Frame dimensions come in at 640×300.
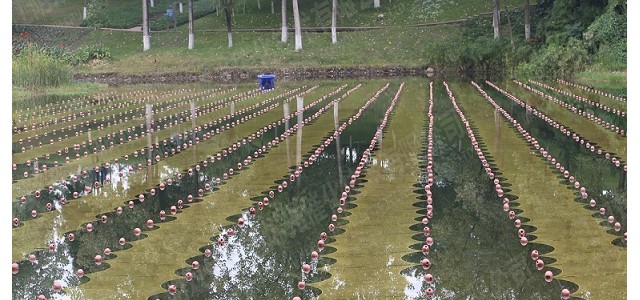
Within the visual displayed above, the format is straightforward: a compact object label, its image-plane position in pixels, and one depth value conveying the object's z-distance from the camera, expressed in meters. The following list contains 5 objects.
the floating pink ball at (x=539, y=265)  8.11
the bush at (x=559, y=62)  33.84
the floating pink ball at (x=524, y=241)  8.96
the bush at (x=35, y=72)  32.38
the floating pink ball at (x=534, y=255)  8.38
